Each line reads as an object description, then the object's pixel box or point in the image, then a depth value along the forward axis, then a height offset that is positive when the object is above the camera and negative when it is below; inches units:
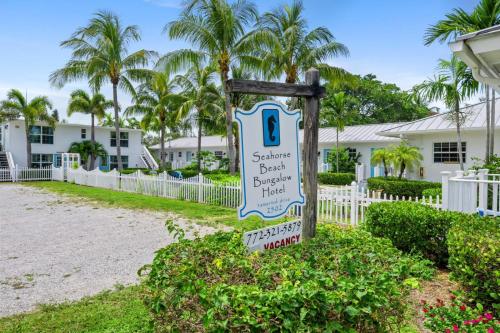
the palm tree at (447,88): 519.0 +107.5
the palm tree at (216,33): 589.3 +216.9
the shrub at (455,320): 106.8 -52.8
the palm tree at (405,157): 617.6 +3.8
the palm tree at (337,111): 915.0 +129.8
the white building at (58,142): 1060.5 +59.6
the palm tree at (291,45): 601.3 +200.4
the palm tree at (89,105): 1093.1 +176.0
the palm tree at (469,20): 414.9 +169.3
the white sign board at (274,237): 125.8 -29.3
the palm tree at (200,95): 892.6 +169.8
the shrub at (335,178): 830.5 -44.7
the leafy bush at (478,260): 142.6 -43.3
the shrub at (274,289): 78.7 -32.4
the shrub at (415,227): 213.3 -43.7
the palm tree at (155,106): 1060.5 +167.5
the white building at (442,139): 601.1 +37.0
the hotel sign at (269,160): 129.2 -0.1
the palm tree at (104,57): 815.1 +247.9
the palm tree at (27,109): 991.0 +147.1
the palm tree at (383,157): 636.3 +4.1
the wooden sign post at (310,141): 148.2 +7.9
